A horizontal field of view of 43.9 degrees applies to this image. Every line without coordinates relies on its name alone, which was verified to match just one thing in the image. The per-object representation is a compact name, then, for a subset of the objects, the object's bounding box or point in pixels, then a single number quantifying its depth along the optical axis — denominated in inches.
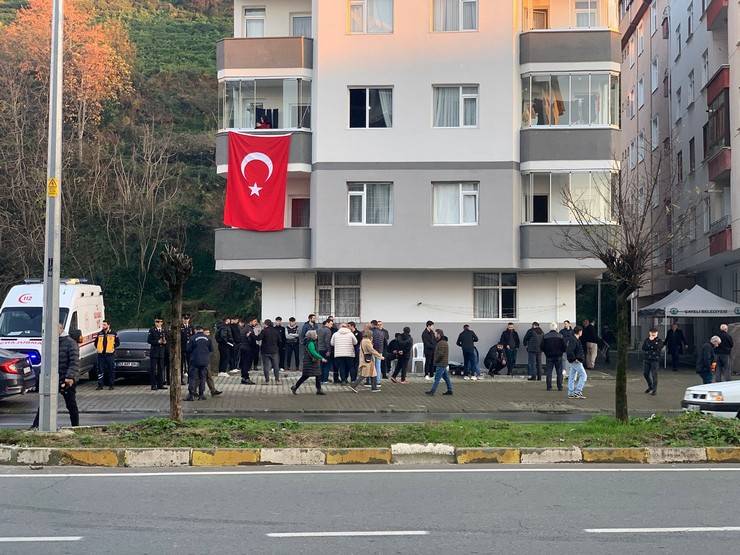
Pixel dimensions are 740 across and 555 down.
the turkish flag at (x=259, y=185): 1123.3
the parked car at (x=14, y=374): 731.4
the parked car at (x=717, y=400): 578.9
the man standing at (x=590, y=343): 1171.3
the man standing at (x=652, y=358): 870.8
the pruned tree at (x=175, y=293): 520.7
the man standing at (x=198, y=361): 766.5
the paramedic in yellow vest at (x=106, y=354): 908.0
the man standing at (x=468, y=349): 1003.9
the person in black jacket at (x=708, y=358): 845.8
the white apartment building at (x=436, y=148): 1107.3
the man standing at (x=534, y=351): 1033.5
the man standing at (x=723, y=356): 864.9
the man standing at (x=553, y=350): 889.5
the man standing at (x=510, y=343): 1083.9
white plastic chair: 1106.7
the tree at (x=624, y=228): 545.3
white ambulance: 861.2
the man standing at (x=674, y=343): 1254.6
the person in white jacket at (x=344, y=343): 915.4
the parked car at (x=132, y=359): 956.0
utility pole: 495.8
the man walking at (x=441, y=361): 833.5
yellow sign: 500.7
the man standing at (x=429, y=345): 980.6
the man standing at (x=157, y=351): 898.7
